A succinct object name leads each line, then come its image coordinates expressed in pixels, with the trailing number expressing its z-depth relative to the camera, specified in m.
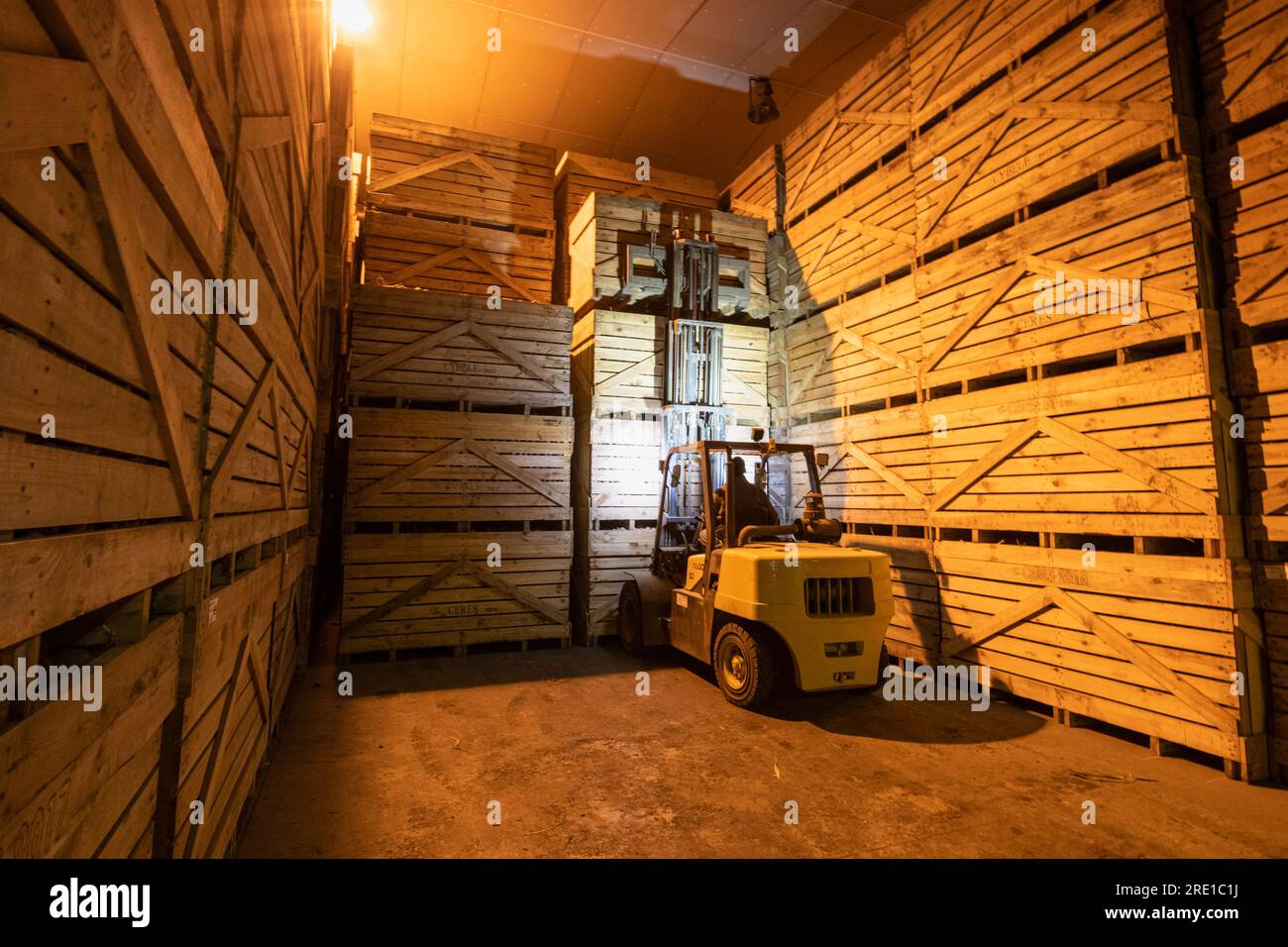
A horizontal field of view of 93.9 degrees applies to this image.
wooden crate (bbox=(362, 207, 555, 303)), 9.38
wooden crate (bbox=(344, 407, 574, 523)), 7.84
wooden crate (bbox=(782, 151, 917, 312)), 7.84
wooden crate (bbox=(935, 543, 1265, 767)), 4.57
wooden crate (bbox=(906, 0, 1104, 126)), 6.12
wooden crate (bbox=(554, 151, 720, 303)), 10.26
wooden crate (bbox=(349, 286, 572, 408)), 8.02
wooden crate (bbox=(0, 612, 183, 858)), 1.19
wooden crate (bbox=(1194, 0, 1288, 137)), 4.65
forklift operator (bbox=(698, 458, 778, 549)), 6.48
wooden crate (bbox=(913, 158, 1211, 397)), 4.99
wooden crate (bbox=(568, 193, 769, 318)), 9.04
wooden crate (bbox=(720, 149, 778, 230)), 10.62
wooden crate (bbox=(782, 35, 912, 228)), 8.02
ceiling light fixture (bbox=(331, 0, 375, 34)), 7.77
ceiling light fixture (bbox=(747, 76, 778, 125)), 9.38
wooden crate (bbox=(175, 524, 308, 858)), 2.37
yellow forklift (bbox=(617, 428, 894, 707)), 5.44
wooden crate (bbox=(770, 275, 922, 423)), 7.66
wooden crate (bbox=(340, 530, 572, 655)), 7.62
